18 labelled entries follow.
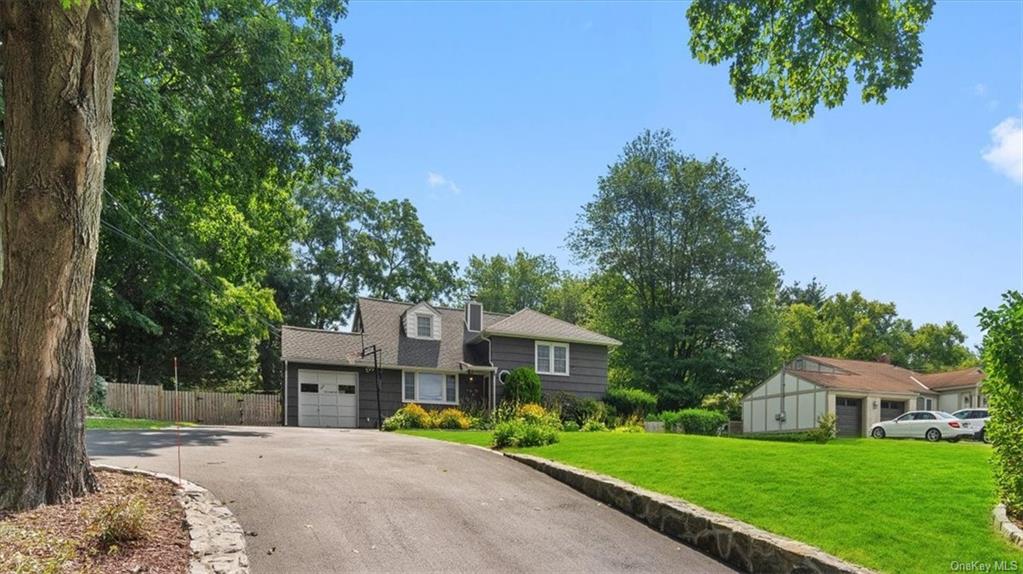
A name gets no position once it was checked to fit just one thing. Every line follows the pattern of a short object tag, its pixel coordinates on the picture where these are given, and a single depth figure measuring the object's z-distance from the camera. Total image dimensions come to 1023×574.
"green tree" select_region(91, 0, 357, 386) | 14.71
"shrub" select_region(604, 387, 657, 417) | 28.44
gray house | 24.83
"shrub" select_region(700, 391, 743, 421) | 42.59
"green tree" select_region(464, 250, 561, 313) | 55.28
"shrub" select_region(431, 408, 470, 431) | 22.19
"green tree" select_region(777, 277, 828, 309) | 66.06
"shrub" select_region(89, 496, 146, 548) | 5.34
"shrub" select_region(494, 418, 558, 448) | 13.20
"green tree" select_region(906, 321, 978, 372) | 53.72
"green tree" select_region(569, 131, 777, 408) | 39.19
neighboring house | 33.28
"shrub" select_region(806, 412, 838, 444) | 23.00
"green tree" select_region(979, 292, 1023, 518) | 6.88
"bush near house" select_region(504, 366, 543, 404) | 25.64
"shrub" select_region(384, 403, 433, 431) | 21.33
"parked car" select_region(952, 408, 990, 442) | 25.98
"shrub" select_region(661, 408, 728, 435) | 27.50
